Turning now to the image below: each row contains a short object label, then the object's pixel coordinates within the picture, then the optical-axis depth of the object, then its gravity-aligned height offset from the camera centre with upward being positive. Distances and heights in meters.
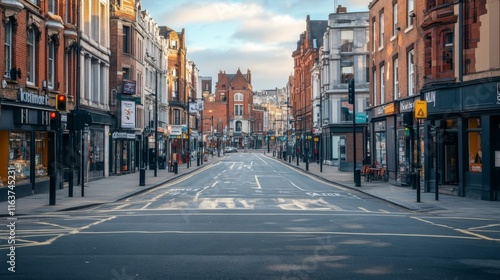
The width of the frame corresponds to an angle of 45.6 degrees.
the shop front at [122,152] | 47.66 -0.35
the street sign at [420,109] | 25.38 +1.59
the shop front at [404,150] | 33.81 -0.22
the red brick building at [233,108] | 181.00 +12.17
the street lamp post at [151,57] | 62.45 +9.80
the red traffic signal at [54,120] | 24.12 +1.16
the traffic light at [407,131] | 28.08 +0.72
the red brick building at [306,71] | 88.88 +12.11
